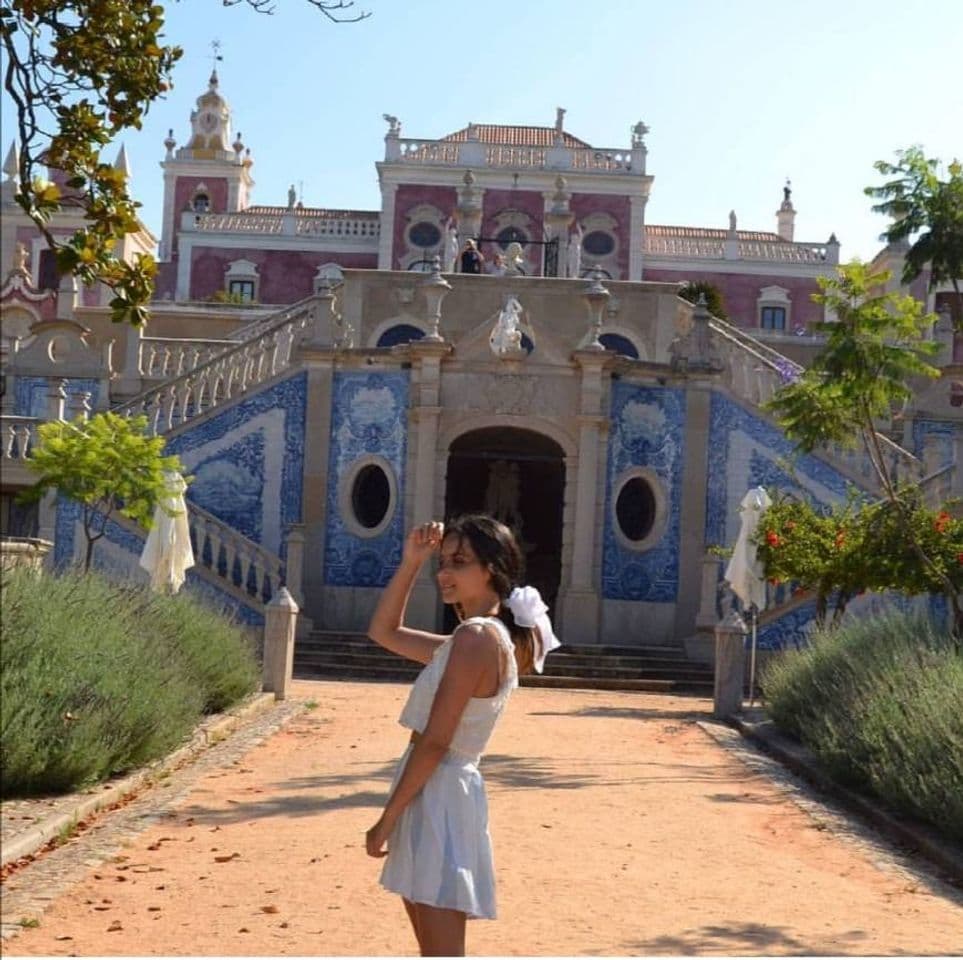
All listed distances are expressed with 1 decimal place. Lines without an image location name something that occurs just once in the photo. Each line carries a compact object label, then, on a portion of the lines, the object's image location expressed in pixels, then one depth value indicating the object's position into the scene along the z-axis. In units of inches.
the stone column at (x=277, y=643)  743.7
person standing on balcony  1310.3
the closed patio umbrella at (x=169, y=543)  775.1
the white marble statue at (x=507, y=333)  1007.6
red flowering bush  709.3
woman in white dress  207.9
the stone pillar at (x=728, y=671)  733.3
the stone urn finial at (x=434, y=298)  1024.9
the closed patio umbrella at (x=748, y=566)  823.7
